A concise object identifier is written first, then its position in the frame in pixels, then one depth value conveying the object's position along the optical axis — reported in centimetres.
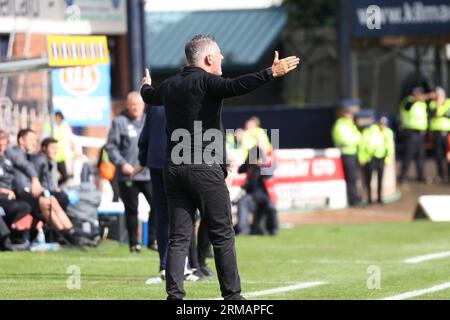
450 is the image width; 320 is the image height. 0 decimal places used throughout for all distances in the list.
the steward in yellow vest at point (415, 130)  2969
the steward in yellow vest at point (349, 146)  2623
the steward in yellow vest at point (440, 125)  2950
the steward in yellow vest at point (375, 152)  2672
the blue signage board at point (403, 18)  2978
